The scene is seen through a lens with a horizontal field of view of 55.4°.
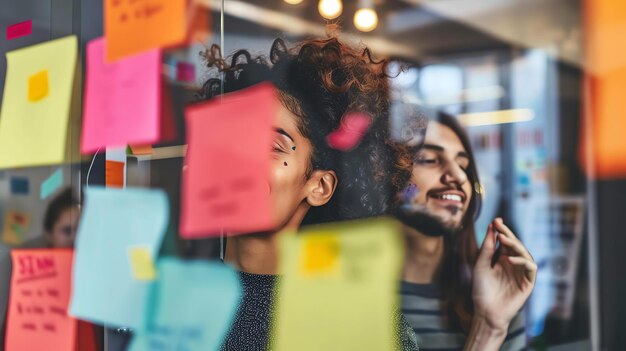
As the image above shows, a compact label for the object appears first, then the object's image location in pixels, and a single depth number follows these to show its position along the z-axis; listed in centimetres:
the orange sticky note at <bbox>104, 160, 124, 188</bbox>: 85
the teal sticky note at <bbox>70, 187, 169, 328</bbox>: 76
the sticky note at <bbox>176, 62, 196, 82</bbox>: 79
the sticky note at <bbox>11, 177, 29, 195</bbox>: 97
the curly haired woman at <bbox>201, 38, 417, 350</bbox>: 79
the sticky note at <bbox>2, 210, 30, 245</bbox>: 99
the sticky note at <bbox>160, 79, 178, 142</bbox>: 75
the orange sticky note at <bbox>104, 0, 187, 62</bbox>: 71
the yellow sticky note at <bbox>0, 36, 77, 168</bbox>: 86
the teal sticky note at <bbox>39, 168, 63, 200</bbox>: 91
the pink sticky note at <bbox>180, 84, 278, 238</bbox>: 62
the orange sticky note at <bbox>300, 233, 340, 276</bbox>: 59
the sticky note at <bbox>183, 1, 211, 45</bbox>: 74
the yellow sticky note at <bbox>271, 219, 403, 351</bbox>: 58
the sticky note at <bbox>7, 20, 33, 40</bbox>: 99
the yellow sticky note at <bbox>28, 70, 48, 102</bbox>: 88
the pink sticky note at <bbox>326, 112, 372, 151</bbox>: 84
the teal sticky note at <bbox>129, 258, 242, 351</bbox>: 71
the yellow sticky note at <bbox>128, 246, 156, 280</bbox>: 75
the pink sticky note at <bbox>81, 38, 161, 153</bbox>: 74
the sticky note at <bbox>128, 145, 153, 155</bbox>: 82
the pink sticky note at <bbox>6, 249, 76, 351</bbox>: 86
